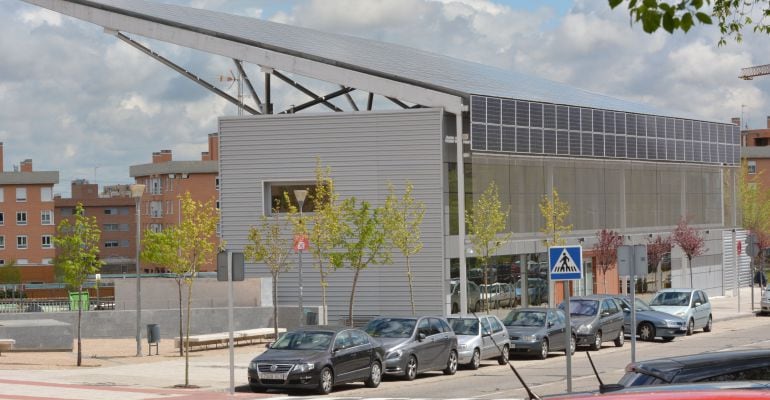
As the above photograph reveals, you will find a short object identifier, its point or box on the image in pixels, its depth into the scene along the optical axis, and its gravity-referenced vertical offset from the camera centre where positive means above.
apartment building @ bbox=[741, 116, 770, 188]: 129.12 +7.99
